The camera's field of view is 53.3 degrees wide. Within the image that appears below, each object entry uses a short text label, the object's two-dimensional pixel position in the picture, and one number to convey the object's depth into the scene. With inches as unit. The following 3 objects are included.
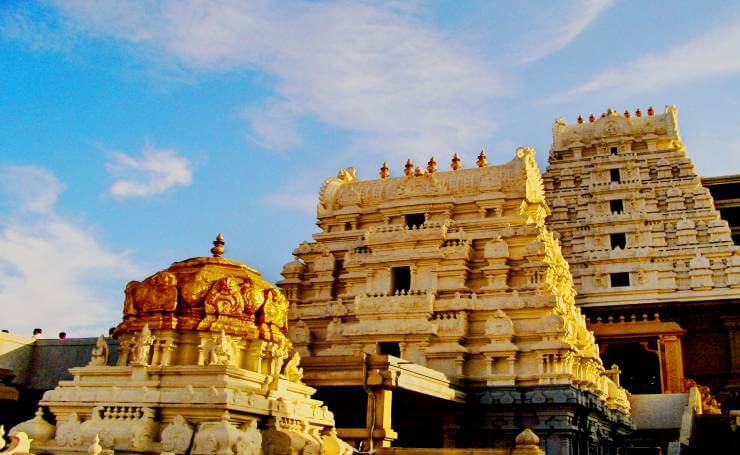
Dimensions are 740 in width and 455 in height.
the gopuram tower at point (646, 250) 1439.5
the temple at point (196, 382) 536.1
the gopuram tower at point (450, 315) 954.1
